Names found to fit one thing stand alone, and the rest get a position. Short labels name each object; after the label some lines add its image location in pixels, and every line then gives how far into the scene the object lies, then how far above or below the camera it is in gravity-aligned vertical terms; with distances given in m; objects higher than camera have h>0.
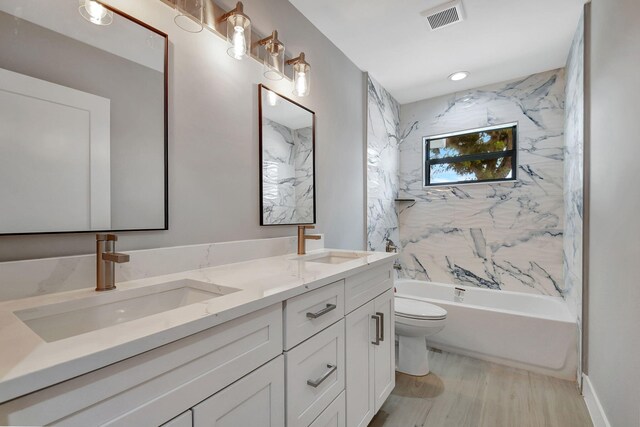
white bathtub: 2.07 -0.94
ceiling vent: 1.84 +1.30
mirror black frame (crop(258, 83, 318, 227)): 1.59 +0.43
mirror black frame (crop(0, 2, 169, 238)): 1.16 +0.34
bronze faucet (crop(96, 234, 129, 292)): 0.90 -0.16
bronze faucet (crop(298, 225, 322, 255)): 1.78 -0.17
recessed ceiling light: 2.73 +1.29
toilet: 2.04 -0.86
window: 2.93 +0.59
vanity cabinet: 0.49 -0.40
